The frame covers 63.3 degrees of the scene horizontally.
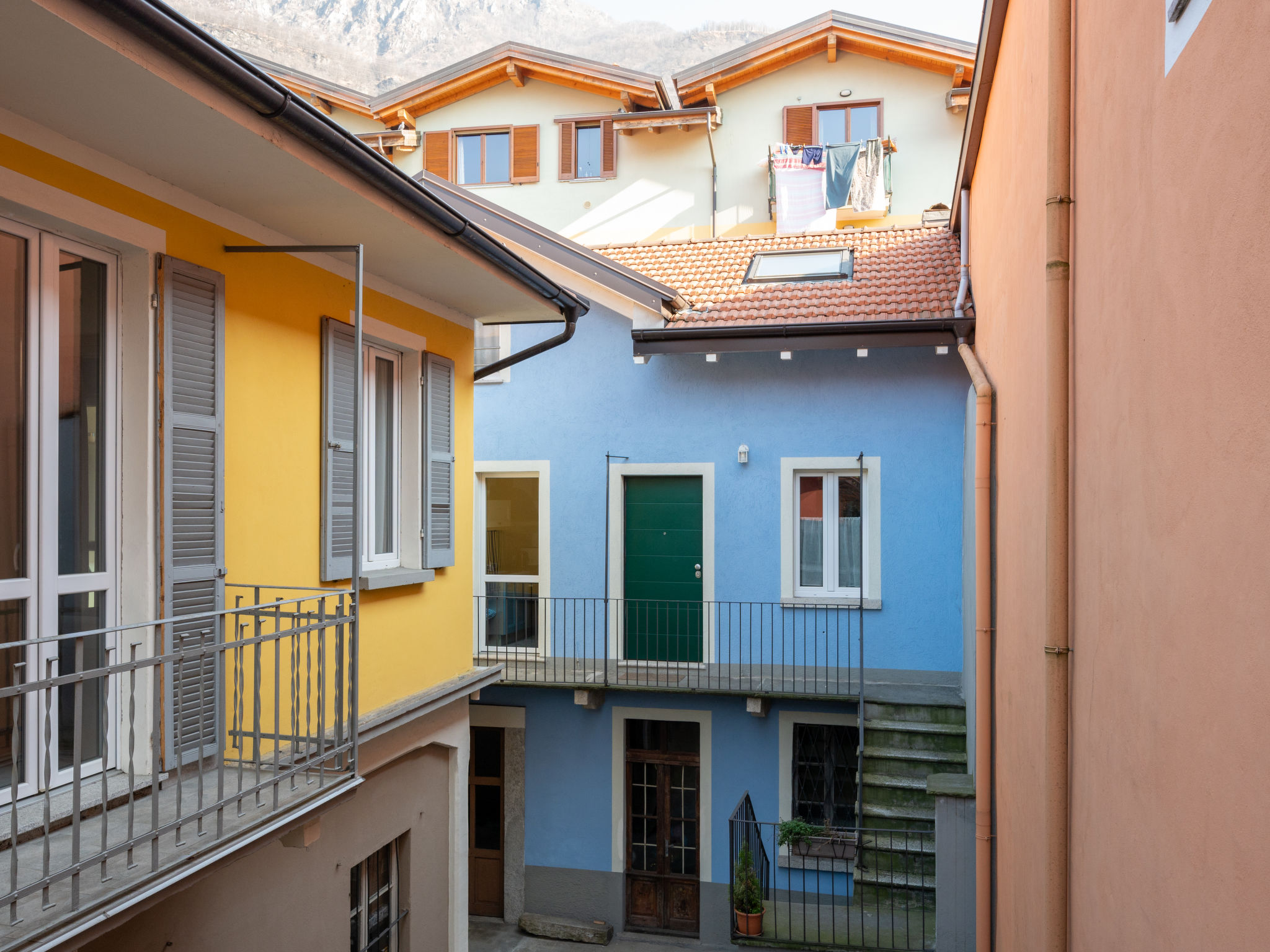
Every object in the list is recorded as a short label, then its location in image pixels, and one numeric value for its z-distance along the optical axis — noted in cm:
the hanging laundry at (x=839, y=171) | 1755
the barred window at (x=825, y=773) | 1145
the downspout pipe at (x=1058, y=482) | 404
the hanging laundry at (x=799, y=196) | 1767
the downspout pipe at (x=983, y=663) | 729
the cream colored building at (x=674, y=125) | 1808
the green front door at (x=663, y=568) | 1216
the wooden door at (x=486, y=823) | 1239
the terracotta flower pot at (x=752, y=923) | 984
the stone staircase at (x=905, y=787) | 959
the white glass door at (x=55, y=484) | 398
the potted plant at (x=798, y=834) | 1057
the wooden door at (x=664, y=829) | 1195
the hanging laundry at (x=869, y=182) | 1753
